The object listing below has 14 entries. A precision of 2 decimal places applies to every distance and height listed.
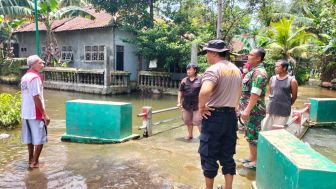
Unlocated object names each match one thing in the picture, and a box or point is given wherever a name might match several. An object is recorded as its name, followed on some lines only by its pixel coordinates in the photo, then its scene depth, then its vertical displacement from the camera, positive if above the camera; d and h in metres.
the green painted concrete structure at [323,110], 9.53 -1.35
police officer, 3.88 -0.61
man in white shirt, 5.16 -0.82
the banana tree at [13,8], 17.56 +2.54
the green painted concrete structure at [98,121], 6.94 -1.34
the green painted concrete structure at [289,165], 2.55 -0.88
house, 21.72 +1.07
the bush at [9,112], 8.86 -1.52
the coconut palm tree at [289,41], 22.02 +1.47
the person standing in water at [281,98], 5.76 -0.63
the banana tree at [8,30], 21.57 +1.91
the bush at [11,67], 23.67 -0.80
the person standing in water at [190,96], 7.19 -0.80
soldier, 4.81 -0.53
